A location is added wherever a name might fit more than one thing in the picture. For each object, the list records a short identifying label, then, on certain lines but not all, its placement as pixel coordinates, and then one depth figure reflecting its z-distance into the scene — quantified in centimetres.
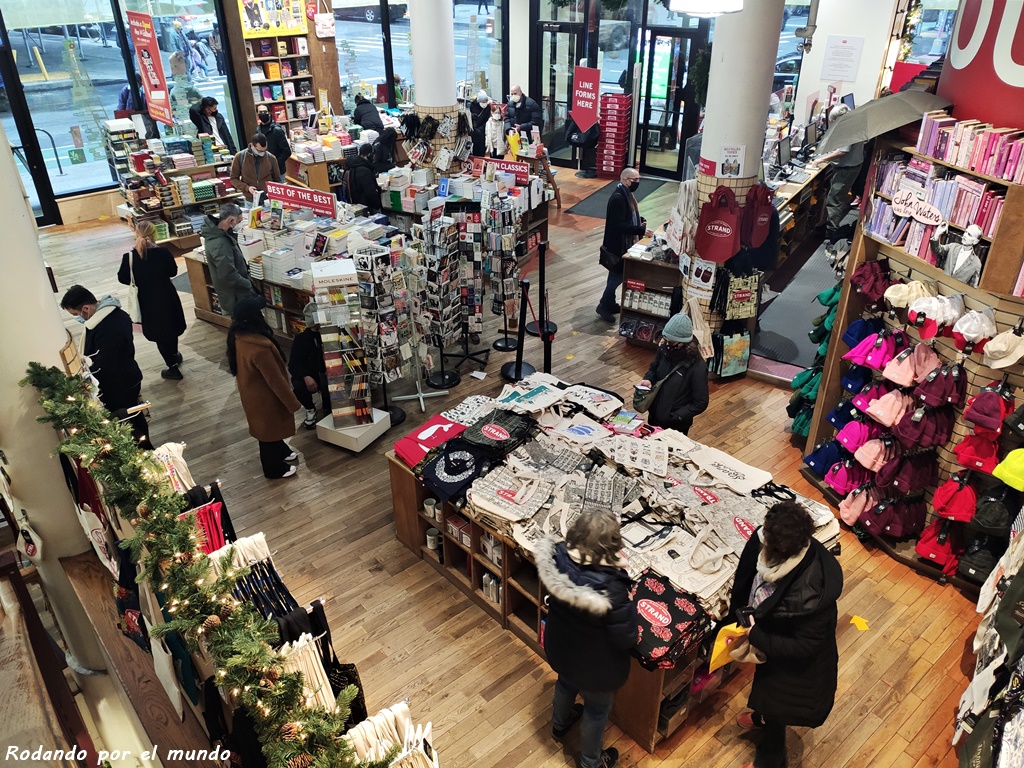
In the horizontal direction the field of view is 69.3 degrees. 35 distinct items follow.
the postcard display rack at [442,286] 695
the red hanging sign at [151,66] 955
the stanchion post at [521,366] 687
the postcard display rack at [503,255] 730
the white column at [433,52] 956
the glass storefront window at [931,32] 1123
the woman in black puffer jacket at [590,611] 313
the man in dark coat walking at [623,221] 823
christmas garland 215
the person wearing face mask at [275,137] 1145
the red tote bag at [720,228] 687
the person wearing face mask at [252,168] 1023
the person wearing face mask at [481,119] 1321
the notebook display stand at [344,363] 588
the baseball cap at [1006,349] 427
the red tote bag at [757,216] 690
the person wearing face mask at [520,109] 1332
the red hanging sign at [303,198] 779
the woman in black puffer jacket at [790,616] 317
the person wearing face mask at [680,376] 509
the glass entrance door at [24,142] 1066
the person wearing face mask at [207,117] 1146
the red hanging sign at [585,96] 1233
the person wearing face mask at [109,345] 577
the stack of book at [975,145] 423
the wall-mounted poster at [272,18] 1269
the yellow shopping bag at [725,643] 347
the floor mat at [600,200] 1238
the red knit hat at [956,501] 474
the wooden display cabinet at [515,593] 388
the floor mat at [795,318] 796
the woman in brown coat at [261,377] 537
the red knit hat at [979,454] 456
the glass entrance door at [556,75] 1416
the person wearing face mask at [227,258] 729
